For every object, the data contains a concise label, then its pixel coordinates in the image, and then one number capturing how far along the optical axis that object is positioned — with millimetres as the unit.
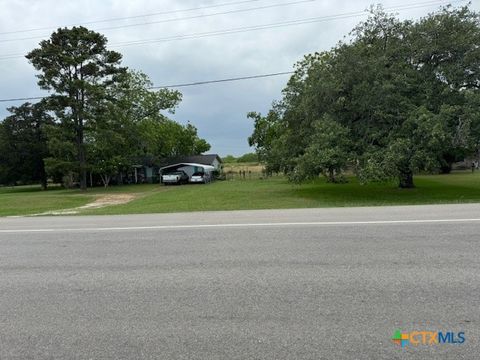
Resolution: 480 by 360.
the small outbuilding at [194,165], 47812
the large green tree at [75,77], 34000
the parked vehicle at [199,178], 43750
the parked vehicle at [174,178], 42906
